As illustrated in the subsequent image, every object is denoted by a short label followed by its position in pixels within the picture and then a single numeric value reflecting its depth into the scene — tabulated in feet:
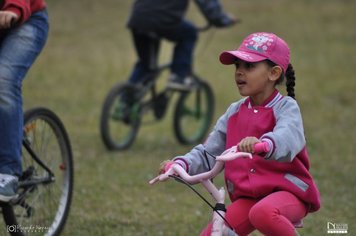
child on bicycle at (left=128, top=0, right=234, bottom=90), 49.18
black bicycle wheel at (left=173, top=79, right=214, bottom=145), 53.93
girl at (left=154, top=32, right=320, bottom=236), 22.36
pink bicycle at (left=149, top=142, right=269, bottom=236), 21.72
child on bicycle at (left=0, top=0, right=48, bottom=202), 24.89
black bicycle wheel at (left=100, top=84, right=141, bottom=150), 48.60
